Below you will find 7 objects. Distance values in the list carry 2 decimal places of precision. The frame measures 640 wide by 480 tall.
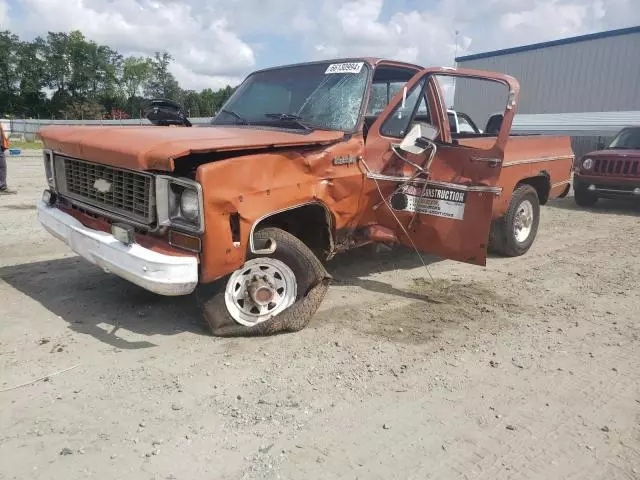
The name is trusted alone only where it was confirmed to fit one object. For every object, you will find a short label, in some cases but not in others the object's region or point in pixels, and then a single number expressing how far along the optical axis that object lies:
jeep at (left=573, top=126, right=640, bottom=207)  10.12
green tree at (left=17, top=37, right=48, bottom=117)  64.31
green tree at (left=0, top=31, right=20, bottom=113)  63.31
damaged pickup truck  3.48
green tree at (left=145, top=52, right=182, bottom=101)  69.00
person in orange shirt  10.38
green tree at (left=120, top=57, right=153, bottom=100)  71.75
